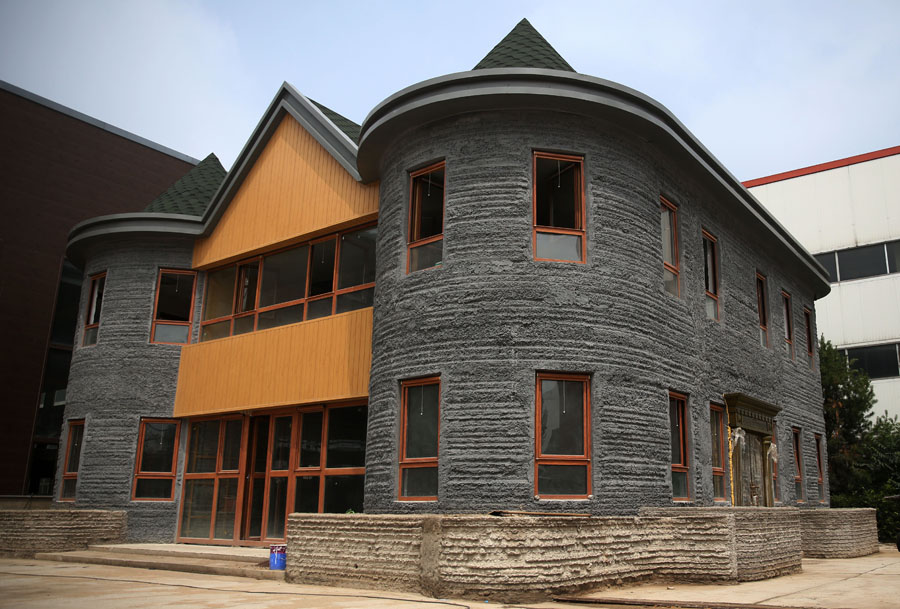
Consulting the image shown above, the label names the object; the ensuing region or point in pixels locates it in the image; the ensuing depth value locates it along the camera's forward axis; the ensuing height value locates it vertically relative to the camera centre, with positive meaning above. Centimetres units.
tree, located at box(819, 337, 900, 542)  2381 +199
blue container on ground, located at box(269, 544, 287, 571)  1206 -87
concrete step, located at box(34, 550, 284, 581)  1198 -113
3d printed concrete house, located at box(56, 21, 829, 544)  1185 +305
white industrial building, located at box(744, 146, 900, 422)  2853 +912
